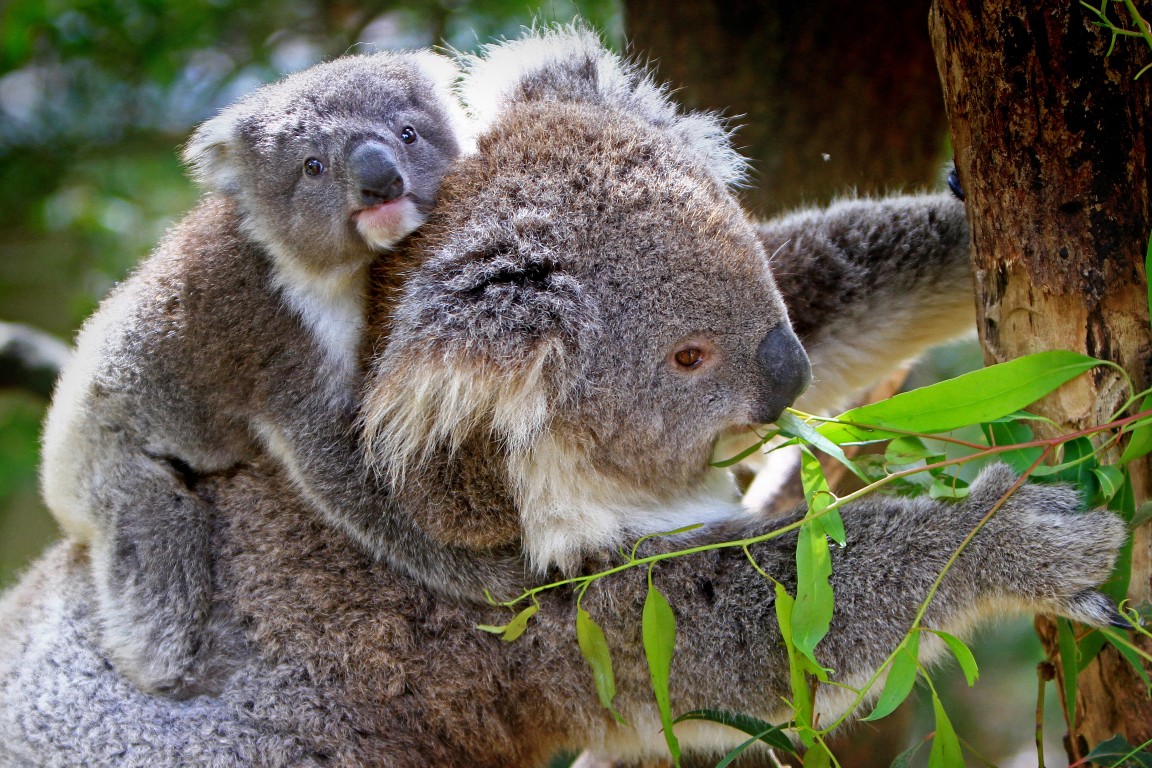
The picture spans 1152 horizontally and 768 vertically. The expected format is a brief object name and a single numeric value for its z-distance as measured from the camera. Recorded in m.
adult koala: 2.16
